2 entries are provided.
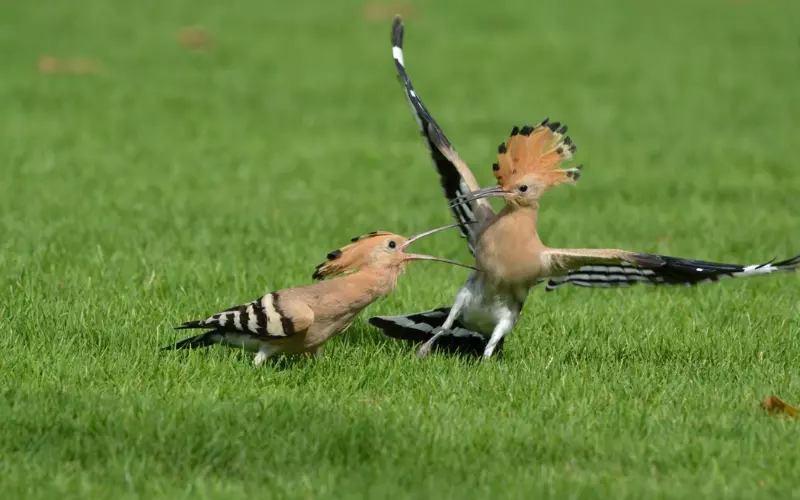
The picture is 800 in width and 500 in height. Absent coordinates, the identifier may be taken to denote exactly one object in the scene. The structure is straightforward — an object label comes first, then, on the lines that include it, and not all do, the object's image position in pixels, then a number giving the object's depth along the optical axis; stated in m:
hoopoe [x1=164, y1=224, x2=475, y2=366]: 12.06
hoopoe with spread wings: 12.74
